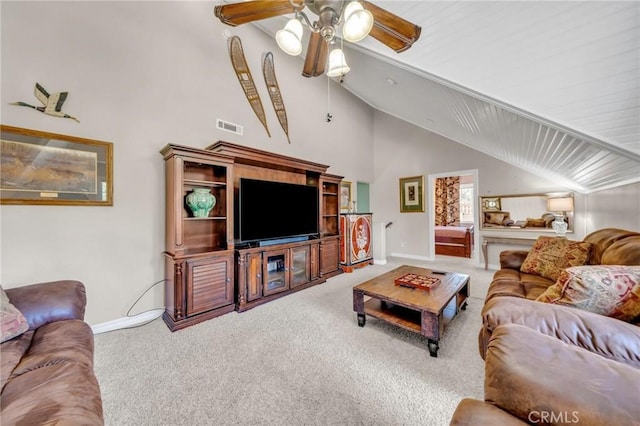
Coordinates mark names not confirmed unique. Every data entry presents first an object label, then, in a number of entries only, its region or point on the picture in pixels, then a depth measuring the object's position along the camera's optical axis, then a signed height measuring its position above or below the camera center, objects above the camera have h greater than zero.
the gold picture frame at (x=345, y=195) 5.15 +0.41
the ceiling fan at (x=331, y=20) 1.48 +1.38
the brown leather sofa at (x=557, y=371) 0.58 -0.48
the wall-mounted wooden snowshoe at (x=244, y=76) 3.25 +2.03
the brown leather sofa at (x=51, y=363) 0.81 -0.70
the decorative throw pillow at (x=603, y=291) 1.02 -0.38
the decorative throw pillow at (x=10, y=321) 1.23 -0.60
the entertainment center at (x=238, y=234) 2.34 -0.28
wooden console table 3.90 -0.54
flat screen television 2.87 +0.04
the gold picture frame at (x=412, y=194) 5.42 +0.44
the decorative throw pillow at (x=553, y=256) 2.09 -0.44
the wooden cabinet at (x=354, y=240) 4.36 -0.56
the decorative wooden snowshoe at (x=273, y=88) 3.67 +2.07
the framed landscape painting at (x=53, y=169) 1.86 +0.41
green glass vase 2.57 +0.13
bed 5.54 -0.74
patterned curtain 7.29 +0.36
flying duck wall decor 1.97 +1.01
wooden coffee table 1.79 -0.78
